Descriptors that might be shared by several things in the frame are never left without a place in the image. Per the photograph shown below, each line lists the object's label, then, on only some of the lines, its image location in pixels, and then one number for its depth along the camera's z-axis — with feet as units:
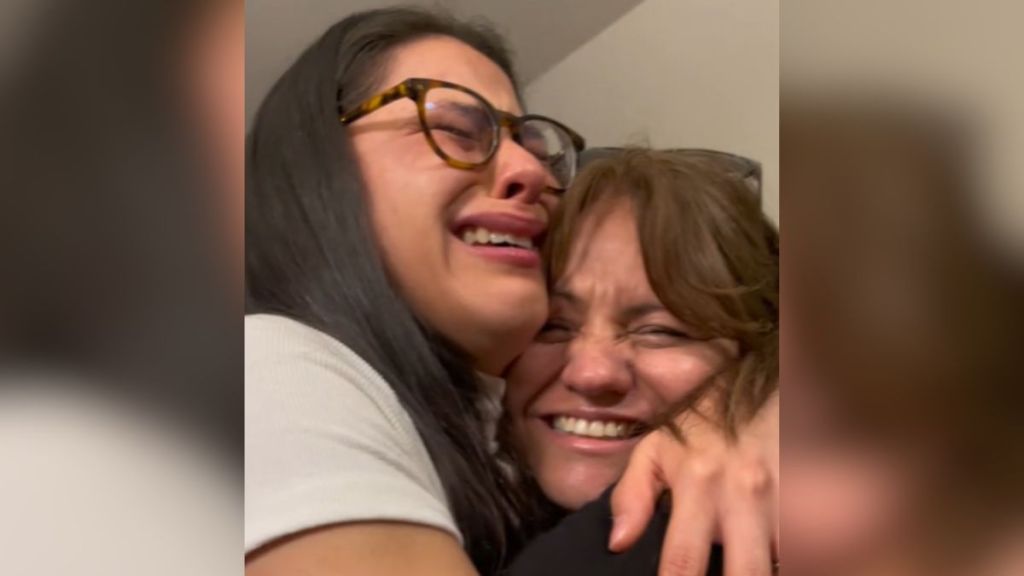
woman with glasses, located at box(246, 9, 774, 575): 1.65
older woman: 2.01
